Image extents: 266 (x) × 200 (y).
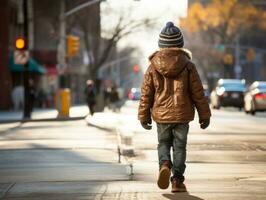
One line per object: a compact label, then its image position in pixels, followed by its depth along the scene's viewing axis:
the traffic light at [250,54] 81.00
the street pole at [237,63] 90.15
